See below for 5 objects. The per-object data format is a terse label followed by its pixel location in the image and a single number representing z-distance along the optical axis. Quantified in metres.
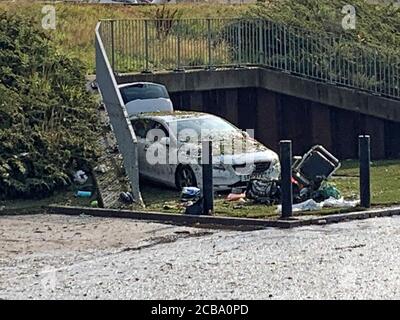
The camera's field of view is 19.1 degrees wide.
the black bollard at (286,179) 18.56
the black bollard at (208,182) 19.67
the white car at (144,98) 27.08
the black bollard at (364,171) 19.50
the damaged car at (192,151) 22.78
